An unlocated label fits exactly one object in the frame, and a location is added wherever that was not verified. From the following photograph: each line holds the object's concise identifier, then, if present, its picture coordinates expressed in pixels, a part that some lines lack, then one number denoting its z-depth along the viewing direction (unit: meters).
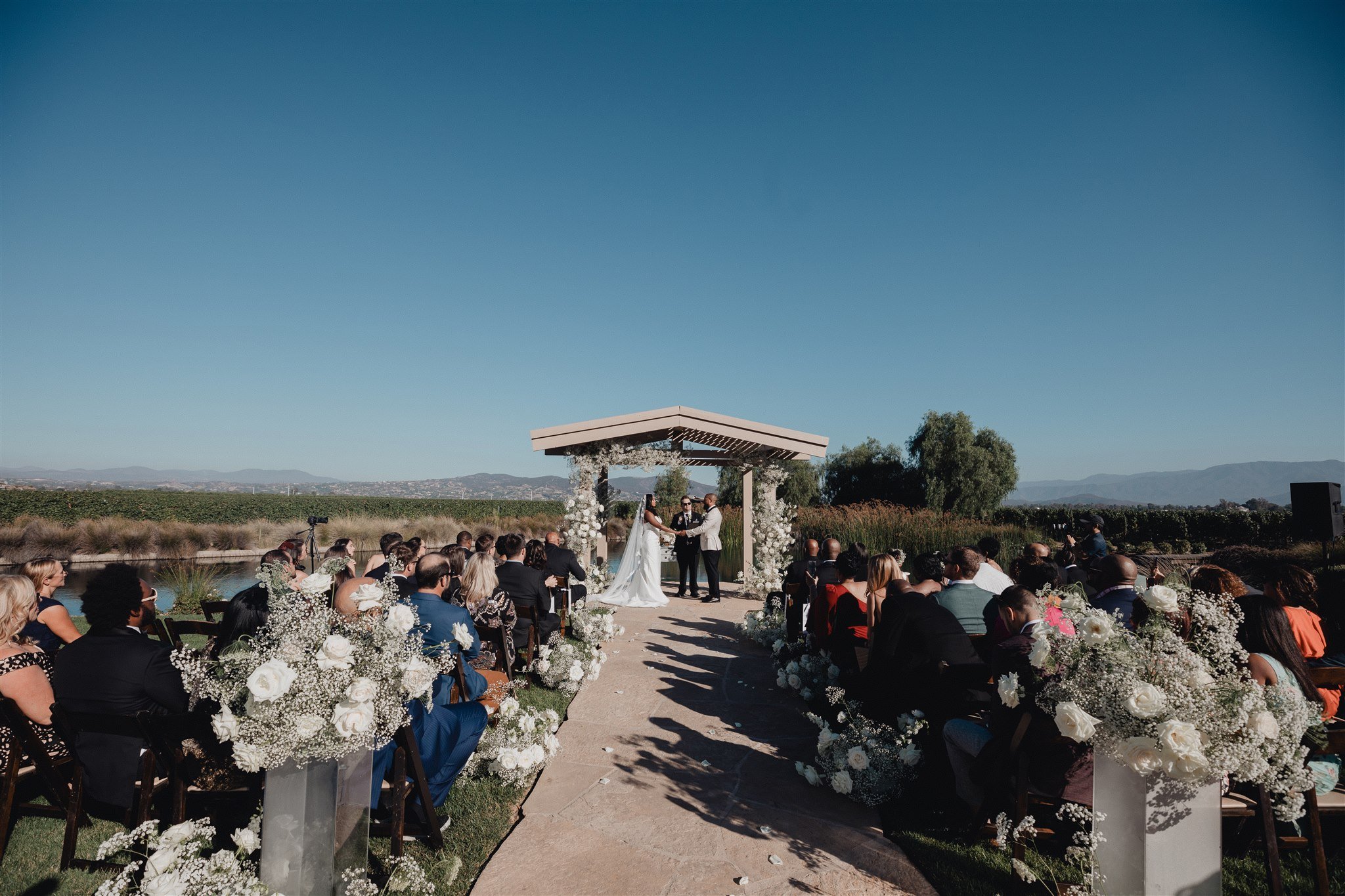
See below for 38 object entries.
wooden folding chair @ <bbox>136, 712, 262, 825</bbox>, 2.75
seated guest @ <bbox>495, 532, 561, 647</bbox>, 6.41
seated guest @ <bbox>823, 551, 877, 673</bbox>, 5.45
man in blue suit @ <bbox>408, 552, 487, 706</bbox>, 4.05
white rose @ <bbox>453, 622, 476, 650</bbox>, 4.05
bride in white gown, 11.23
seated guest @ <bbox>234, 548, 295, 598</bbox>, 3.54
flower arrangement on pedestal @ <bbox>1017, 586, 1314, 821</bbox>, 2.34
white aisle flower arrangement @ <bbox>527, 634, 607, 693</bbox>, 6.11
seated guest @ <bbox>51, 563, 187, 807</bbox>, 3.10
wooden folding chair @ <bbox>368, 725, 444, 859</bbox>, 3.05
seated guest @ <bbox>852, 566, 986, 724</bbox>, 4.10
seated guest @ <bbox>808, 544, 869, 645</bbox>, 6.08
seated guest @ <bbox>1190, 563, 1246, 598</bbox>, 3.96
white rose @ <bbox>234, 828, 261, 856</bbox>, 2.65
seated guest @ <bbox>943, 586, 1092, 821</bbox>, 3.02
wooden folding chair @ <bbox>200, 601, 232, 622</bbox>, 5.65
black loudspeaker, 9.20
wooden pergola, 11.28
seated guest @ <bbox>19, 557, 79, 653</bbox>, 4.11
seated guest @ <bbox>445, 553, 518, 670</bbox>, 5.41
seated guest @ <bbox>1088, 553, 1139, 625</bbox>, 4.53
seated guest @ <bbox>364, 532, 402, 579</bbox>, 6.03
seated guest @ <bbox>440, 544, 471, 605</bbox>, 5.61
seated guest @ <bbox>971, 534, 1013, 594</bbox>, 6.34
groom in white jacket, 11.23
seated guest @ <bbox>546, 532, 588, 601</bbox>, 8.11
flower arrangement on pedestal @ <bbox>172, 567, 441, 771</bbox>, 2.48
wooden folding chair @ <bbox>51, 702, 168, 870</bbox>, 2.89
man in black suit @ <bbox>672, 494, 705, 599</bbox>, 11.48
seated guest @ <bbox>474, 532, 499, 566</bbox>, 6.65
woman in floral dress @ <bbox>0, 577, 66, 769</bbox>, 3.21
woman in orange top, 3.79
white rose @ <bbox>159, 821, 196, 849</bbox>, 2.60
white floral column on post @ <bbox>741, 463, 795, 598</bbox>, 12.16
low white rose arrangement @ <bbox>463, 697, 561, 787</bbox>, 4.01
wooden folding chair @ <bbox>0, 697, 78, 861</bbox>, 2.94
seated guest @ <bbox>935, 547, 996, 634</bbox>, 4.97
